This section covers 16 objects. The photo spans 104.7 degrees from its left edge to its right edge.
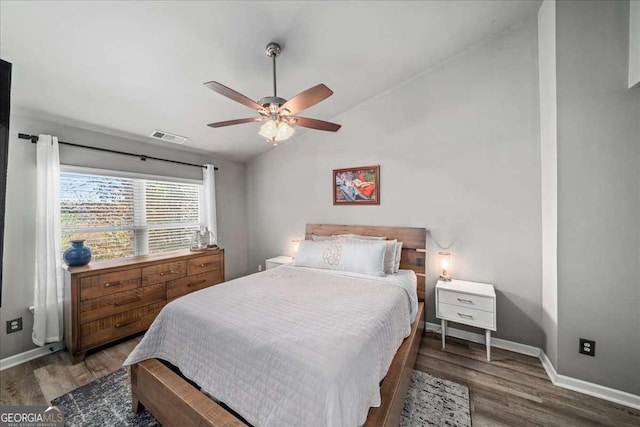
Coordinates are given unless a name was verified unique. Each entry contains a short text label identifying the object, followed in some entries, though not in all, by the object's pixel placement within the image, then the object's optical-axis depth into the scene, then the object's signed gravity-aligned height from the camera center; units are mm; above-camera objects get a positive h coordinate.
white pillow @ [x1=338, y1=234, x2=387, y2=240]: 3064 -302
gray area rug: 1633 -1367
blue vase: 2420 -372
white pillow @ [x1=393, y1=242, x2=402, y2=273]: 2722 -495
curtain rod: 2256 +751
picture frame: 3188 +371
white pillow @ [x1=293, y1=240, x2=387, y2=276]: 2561 -474
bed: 1105 -765
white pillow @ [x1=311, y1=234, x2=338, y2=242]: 3177 -317
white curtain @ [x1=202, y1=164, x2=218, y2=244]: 3805 +264
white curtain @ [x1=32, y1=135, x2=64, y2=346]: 2285 -278
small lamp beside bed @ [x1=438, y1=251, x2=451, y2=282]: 2652 -574
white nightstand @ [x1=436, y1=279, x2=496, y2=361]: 2238 -879
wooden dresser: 2285 -815
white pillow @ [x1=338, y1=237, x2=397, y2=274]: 2664 -446
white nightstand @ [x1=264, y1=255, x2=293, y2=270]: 3627 -701
